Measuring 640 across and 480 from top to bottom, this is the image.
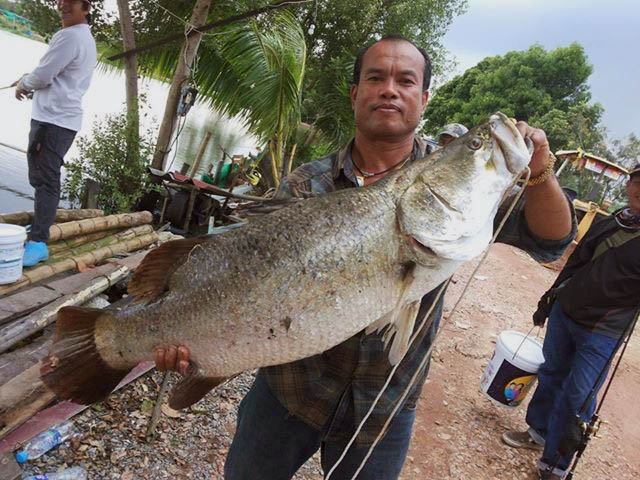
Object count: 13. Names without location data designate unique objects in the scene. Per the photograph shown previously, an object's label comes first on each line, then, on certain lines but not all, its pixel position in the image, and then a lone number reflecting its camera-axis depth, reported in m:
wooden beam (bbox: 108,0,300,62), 6.56
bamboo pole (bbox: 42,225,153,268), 4.79
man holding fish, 1.78
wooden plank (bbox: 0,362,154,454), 2.64
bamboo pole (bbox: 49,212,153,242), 4.84
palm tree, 7.71
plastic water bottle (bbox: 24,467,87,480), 2.53
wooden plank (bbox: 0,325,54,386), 2.97
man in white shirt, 4.07
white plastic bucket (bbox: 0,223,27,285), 3.50
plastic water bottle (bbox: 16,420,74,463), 2.63
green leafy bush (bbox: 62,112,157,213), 6.84
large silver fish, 1.51
